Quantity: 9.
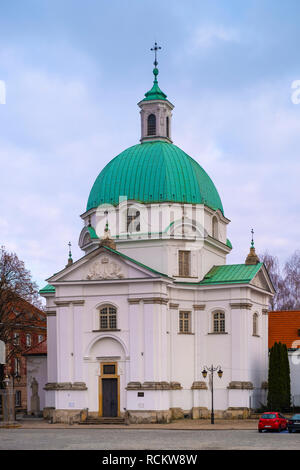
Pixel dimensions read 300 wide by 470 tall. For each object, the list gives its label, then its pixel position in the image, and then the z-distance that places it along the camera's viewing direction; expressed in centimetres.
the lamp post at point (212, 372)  4778
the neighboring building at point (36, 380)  5881
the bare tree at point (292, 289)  8050
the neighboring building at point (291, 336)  5769
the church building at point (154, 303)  4966
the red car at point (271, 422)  3994
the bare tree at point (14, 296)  5478
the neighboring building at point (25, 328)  5619
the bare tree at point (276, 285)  8081
